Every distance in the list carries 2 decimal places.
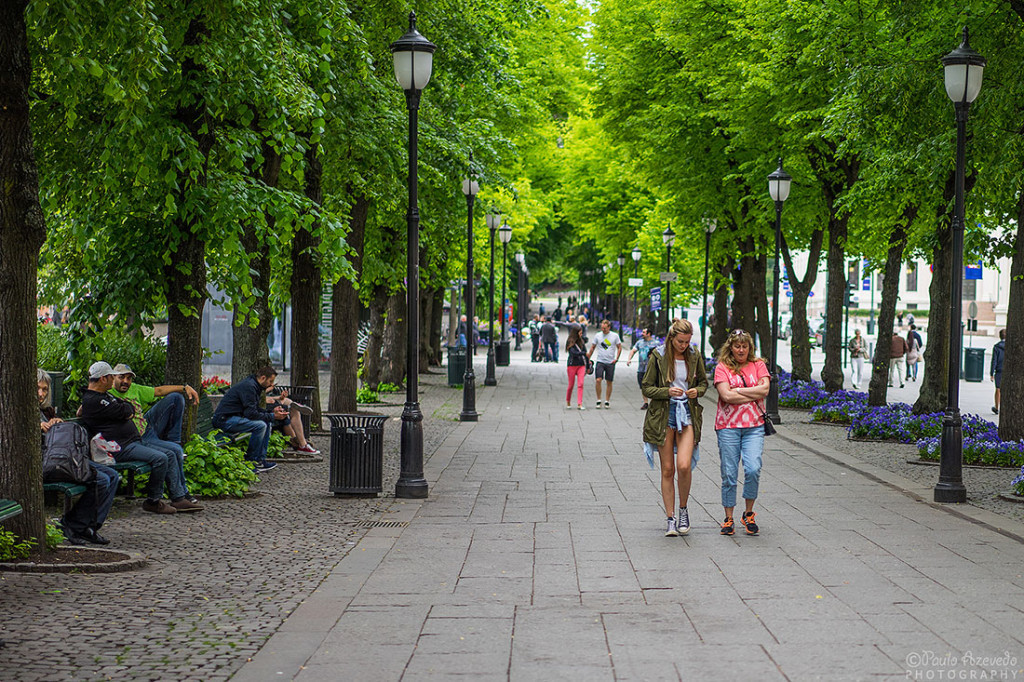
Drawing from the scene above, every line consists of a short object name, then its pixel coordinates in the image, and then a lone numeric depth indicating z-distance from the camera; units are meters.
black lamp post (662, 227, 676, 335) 42.53
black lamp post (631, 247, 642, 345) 50.31
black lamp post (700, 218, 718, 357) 31.14
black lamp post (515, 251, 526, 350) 63.00
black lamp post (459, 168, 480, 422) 22.77
